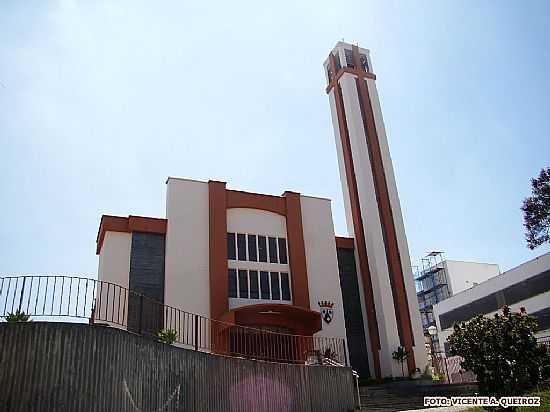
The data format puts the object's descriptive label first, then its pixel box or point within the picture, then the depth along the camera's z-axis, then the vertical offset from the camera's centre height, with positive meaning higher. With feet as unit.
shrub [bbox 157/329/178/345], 43.37 +7.50
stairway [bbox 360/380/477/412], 51.29 +1.13
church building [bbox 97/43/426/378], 74.28 +25.08
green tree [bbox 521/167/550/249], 71.92 +25.53
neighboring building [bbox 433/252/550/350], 104.32 +23.27
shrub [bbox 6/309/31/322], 29.80 +6.75
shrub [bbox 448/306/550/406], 34.47 +2.89
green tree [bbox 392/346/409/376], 82.74 +7.86
